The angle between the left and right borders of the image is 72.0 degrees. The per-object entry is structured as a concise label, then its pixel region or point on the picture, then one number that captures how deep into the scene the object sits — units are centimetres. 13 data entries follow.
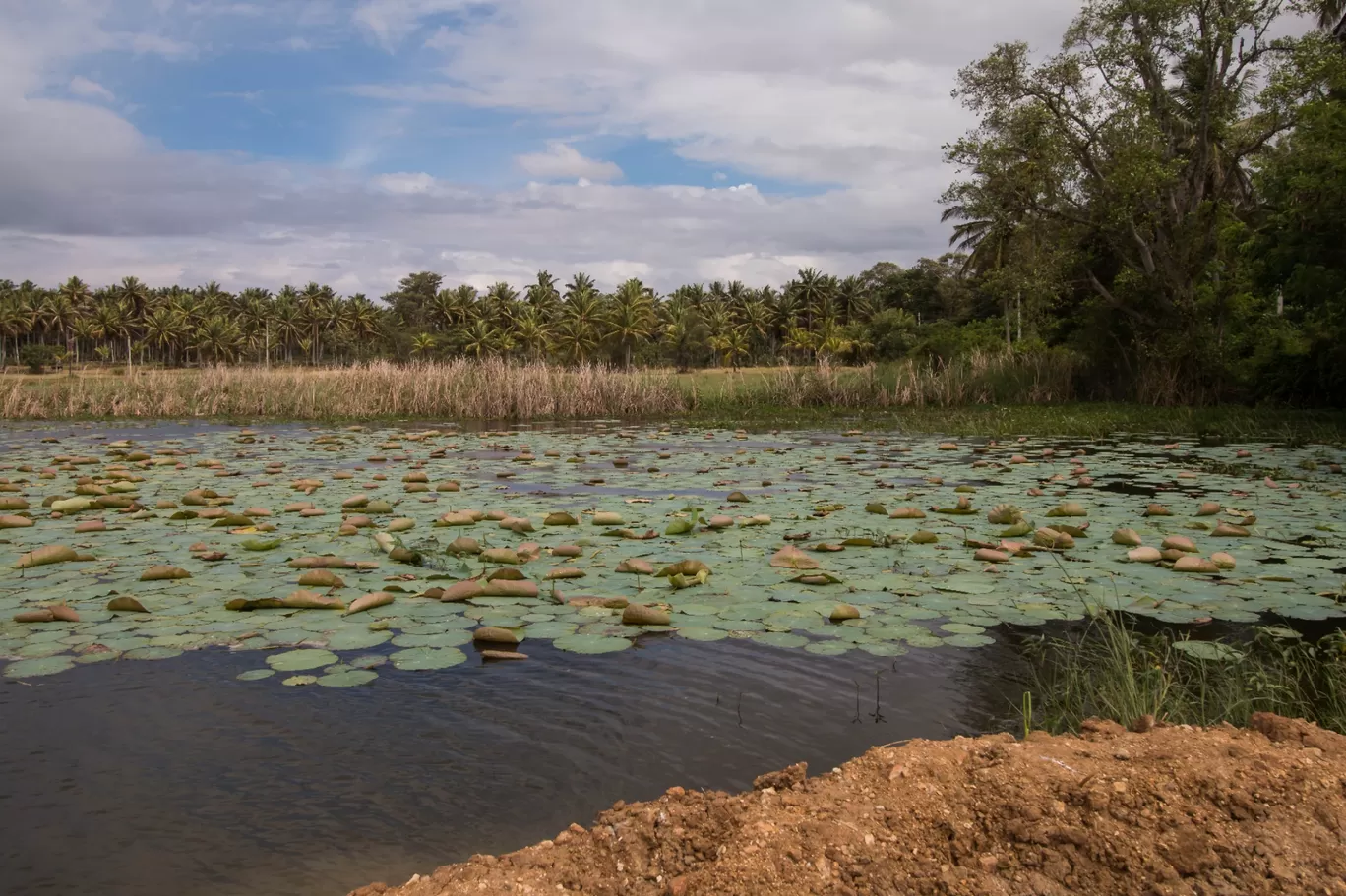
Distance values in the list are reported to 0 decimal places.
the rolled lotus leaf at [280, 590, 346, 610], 434
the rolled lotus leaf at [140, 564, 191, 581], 479
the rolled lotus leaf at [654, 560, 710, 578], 484
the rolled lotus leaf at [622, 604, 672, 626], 411
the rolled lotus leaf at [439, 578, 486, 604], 450
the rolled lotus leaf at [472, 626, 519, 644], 387
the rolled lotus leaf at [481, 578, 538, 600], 455
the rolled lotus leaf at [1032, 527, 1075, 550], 547
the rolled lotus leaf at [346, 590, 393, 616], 429
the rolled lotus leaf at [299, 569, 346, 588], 464
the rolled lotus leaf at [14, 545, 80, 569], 515
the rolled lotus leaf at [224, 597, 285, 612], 432
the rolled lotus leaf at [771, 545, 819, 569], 502
